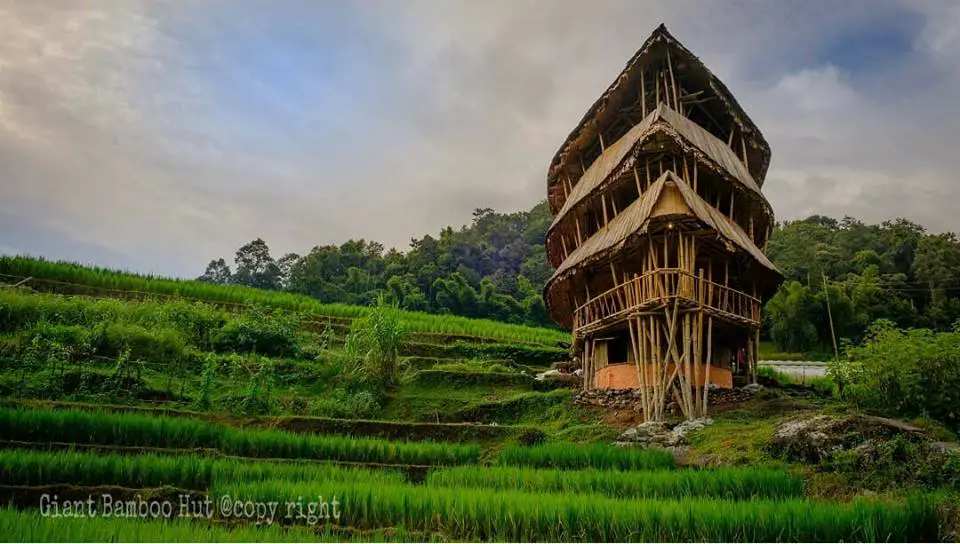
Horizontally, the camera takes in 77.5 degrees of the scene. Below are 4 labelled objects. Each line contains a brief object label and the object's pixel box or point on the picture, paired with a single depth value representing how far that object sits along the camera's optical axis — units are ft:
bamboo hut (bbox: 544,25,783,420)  42.27
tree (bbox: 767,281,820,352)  109.19
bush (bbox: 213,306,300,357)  59.57
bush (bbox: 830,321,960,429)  30.42
